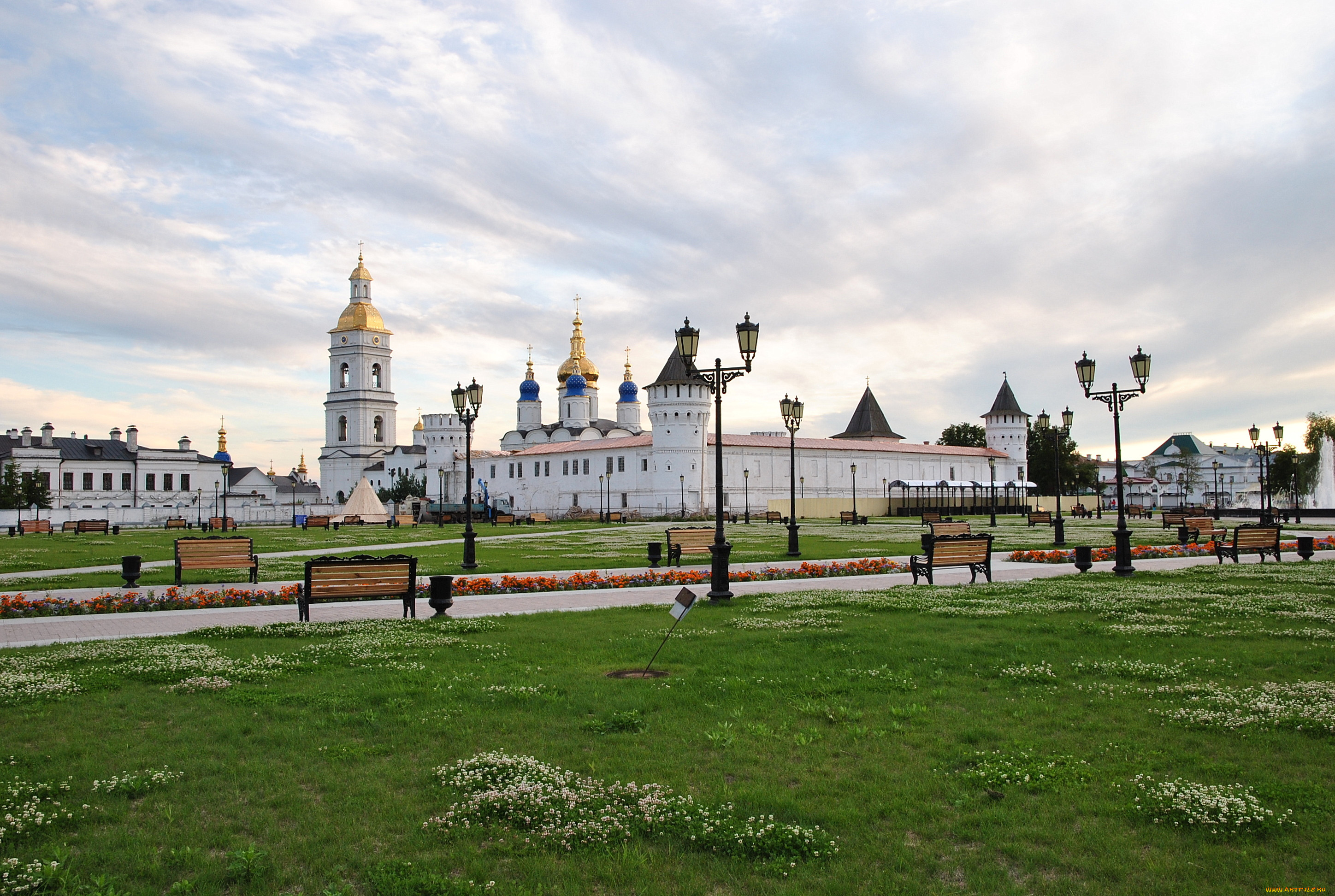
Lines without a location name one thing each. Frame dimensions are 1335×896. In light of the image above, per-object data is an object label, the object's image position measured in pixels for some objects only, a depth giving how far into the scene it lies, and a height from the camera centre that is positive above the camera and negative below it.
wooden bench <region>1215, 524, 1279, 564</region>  17.97 -1.20
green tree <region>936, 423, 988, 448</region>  100.50 +5.94
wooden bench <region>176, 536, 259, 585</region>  15.85 -0.91
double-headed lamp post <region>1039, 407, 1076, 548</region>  24.37 -1.10
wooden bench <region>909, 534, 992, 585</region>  15.10 -1.11
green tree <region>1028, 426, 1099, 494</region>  89.19 +2.04
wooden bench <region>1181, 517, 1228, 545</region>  24.36 -1.26
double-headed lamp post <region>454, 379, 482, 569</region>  20.27 +2.29
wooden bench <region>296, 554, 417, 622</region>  11.27 -1.01
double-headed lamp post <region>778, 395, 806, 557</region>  31.31 +2.80
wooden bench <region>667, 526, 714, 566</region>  19.50 -1.02
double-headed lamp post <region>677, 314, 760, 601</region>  13.18 +1.90
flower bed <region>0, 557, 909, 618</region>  12.88 -1.46
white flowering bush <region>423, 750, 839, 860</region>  4.27 -1.62
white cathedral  66.56 +3.76
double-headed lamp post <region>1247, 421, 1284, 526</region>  35.00 +1.10
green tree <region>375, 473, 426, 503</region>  92.75 +1.09
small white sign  7.78 -0.96
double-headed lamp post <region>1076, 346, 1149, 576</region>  16.05 +1.73
